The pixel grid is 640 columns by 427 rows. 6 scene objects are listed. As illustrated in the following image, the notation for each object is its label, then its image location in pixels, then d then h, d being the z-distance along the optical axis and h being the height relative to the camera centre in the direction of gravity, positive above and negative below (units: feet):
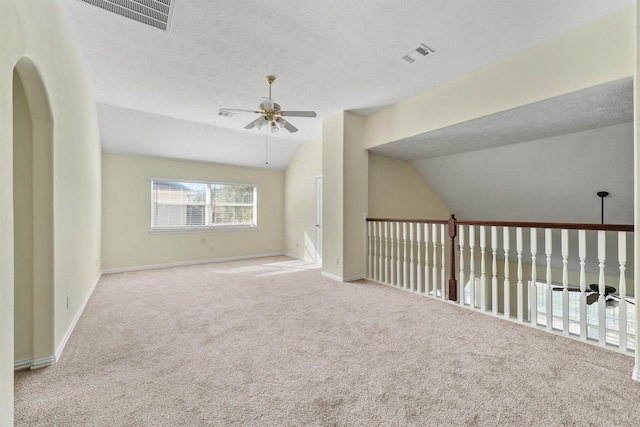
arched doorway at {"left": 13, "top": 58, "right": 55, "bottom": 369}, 6.59 -0.21
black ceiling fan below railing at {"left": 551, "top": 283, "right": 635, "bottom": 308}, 9.67 -2.83
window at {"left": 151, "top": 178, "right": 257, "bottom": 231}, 19.63 +0.80
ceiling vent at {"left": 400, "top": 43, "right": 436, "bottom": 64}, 9.06 +5.32
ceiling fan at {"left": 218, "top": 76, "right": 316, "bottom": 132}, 10.46 +3.86
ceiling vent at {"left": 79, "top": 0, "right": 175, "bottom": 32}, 7.16 +5.39
